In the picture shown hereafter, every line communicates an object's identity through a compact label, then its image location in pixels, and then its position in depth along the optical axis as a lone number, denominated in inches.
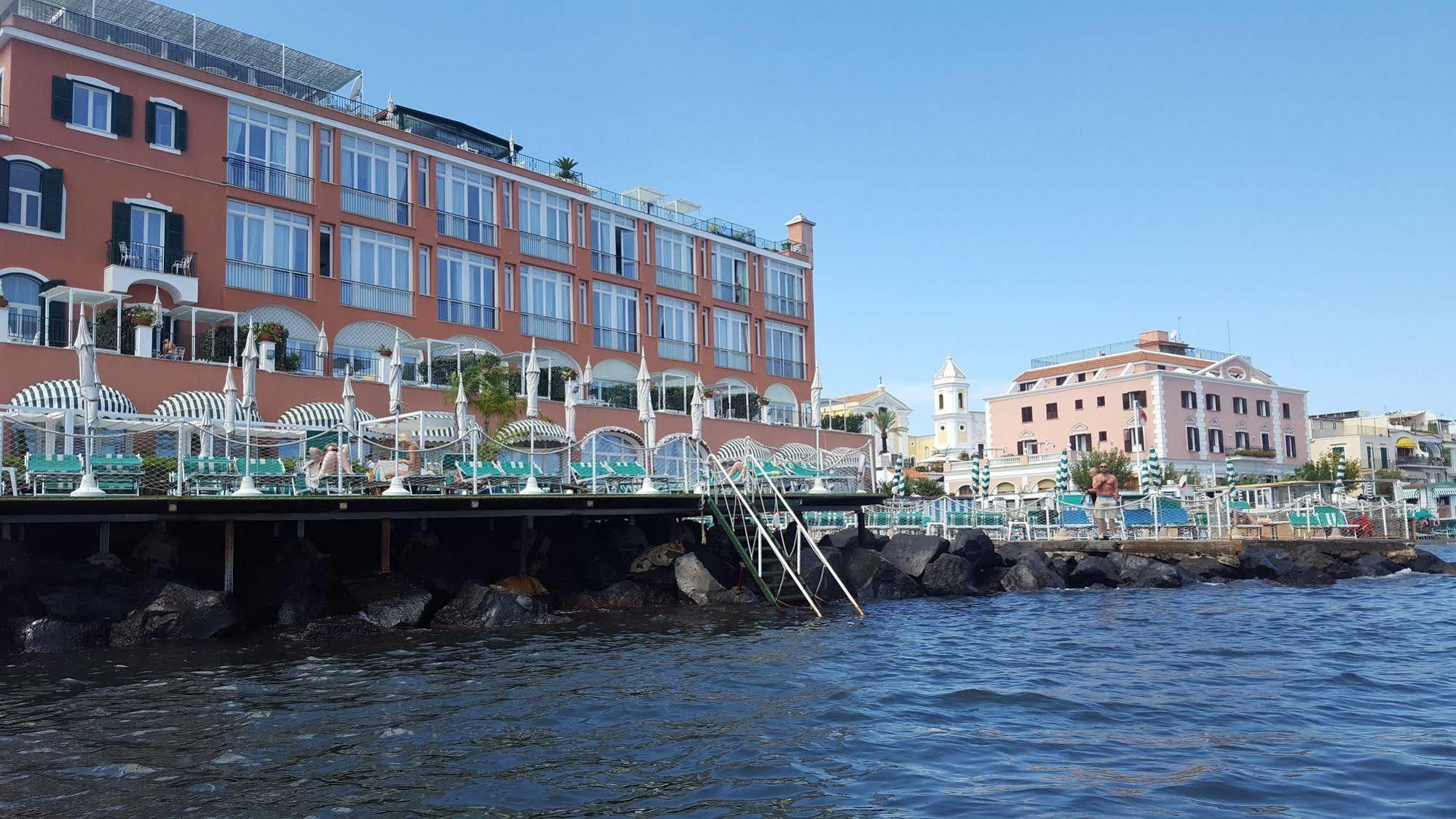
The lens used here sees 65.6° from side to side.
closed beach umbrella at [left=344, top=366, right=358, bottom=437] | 973.2
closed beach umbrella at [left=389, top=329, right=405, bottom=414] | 1008.2
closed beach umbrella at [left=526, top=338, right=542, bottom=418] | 1030.4
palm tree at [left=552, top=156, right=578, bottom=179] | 1776.6
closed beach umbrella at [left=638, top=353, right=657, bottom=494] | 1098.1
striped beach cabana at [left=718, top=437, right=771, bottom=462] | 1635.1
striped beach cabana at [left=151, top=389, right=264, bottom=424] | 1094.2
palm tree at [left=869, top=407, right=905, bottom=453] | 3501.5
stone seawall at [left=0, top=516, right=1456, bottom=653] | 702.5
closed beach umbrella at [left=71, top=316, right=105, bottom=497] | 713.0
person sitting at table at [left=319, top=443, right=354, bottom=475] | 832.3
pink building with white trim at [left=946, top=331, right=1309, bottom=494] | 2655.0
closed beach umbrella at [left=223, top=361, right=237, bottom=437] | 934.4
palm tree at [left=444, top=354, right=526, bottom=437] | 1284.4
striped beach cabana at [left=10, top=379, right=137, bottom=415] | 995.3
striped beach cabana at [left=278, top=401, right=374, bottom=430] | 1186.6
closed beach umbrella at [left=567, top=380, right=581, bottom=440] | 1044.5
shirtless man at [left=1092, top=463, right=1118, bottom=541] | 1424.7
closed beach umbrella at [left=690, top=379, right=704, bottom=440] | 1092.5
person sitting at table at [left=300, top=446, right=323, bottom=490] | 831.7
